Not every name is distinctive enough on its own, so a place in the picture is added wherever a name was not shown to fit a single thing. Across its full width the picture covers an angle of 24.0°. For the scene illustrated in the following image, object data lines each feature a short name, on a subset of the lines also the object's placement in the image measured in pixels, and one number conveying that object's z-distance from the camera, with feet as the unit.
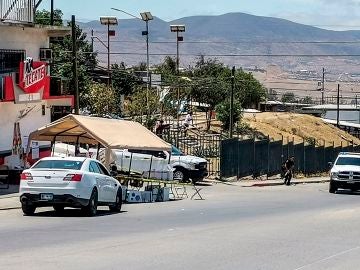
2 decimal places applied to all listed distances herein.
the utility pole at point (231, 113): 178.06
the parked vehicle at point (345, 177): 128.98
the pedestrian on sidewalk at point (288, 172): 156.59
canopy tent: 94.43
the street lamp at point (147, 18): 200.75
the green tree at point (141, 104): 201.67
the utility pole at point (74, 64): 127.03
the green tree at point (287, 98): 524.52
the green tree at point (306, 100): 586.74
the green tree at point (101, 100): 202.18
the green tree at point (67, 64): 209.97
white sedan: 71.97
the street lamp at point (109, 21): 270.26
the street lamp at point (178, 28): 311.60
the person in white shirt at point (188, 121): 204.38
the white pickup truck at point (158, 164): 123.65
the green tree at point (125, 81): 273.75
